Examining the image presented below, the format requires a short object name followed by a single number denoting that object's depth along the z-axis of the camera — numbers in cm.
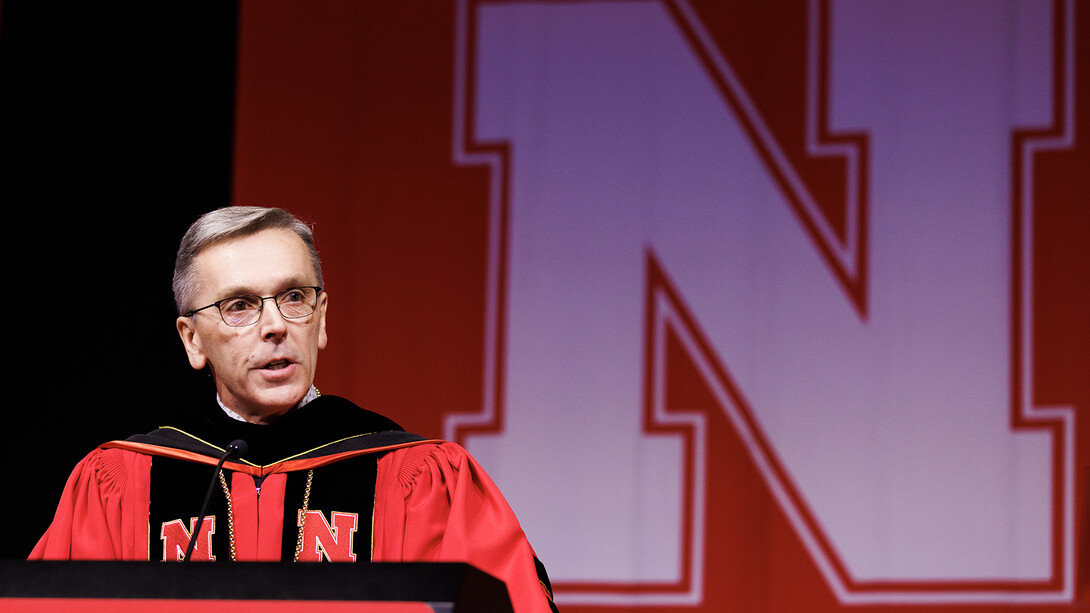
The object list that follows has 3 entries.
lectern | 758
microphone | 794
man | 815
